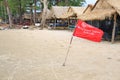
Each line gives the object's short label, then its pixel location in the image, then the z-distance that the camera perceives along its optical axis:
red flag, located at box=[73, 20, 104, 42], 3.06
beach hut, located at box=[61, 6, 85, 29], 11.16
